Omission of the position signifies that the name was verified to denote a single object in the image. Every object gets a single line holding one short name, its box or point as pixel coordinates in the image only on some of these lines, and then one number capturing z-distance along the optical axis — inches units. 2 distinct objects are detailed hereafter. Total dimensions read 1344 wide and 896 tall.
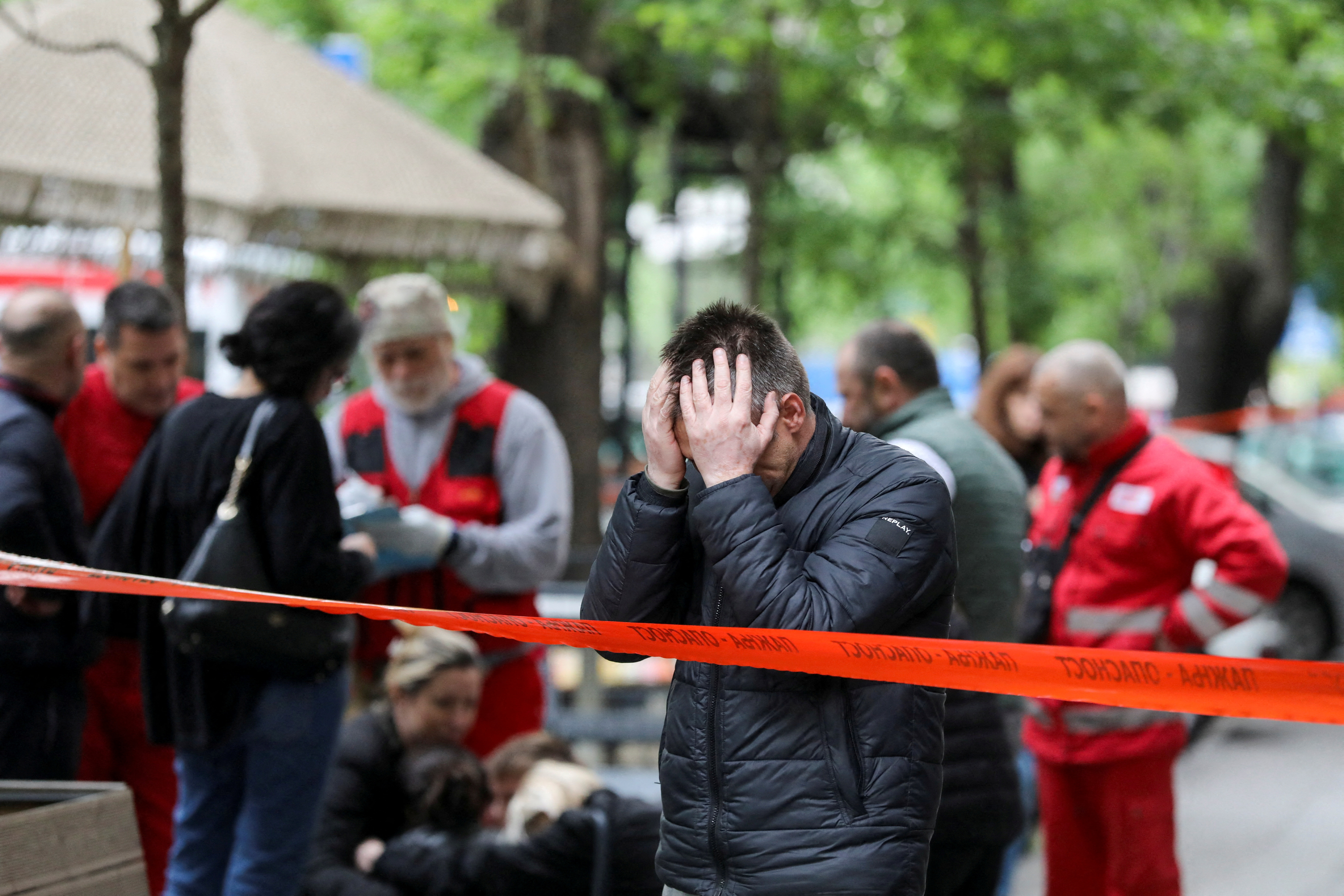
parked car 994.1
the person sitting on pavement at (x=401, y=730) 370.6
